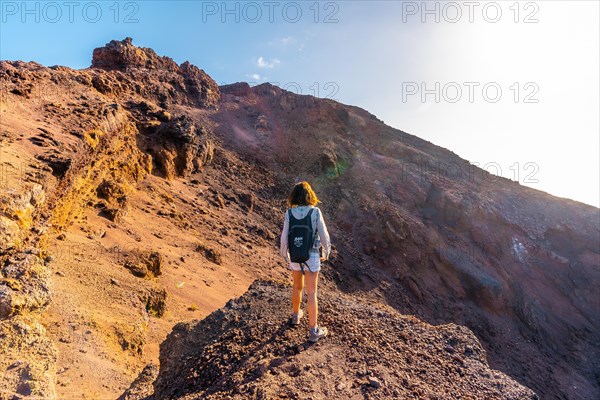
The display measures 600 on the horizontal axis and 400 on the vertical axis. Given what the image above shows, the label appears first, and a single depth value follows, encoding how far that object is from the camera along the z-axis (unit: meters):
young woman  3.85
